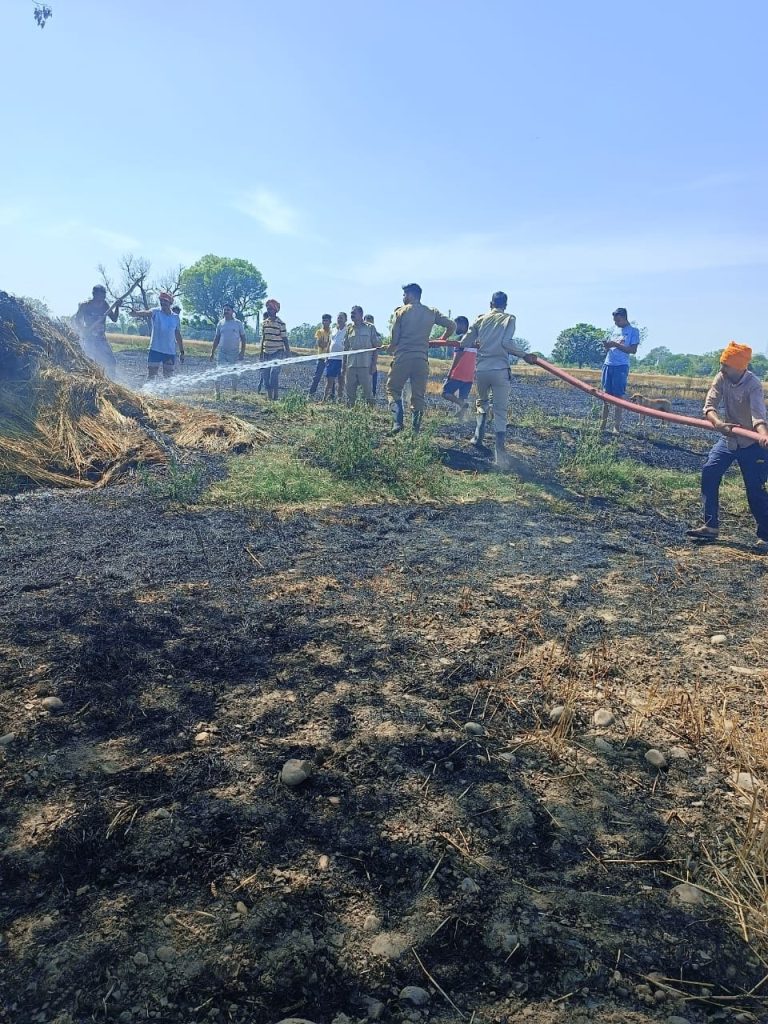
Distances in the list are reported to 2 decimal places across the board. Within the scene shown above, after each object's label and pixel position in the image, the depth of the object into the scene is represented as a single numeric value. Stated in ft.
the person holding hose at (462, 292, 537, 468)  25.67
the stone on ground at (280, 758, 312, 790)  7.30
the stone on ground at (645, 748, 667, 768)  8.11
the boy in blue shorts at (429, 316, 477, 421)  36.27
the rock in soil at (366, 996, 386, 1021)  4.99
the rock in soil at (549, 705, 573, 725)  8.66
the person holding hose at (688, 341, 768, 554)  17.98
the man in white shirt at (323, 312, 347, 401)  39.96
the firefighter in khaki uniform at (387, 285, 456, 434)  27.76
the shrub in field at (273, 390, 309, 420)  33.45
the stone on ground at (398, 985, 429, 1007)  5.08
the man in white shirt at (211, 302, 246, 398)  38.83
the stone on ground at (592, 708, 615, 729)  8.91
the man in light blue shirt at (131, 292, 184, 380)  32.86
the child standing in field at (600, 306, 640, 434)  30.60
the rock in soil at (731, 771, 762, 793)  7.69
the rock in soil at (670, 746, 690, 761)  8.25
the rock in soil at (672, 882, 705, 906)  6.11
